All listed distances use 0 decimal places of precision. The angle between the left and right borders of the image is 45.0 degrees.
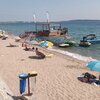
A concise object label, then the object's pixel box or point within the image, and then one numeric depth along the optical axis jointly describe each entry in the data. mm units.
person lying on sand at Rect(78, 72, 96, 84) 6225
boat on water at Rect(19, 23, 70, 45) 21260
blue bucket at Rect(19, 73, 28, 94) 4846
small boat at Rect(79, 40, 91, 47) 16191
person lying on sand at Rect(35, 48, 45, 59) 9985
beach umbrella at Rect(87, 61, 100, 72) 5962
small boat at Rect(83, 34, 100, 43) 18116
